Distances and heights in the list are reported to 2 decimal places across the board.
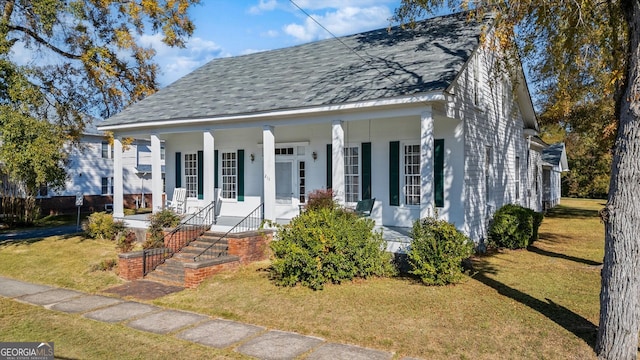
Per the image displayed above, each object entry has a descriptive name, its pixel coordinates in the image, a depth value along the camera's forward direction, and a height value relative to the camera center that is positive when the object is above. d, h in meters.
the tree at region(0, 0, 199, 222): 13.27 +4.09
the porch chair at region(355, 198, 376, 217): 11.32 -0.66
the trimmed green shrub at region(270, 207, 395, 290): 9.00 -1.44
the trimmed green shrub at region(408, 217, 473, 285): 8.66 -1.42
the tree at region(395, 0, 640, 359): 5.54 +2.44
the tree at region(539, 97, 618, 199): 23.31 +1.71
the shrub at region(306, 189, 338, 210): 10.59 -0.47
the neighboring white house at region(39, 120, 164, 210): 28.19 +0.78
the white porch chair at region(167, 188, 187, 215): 16.20 -0.69
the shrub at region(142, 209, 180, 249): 12.77 -1.17
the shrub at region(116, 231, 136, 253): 13.42 -1.83
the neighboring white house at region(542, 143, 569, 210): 27.33 +0.63
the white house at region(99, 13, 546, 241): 11.26 +1.63
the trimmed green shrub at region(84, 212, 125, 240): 15.52 -1.53
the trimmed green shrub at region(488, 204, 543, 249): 12.75 -1.37
